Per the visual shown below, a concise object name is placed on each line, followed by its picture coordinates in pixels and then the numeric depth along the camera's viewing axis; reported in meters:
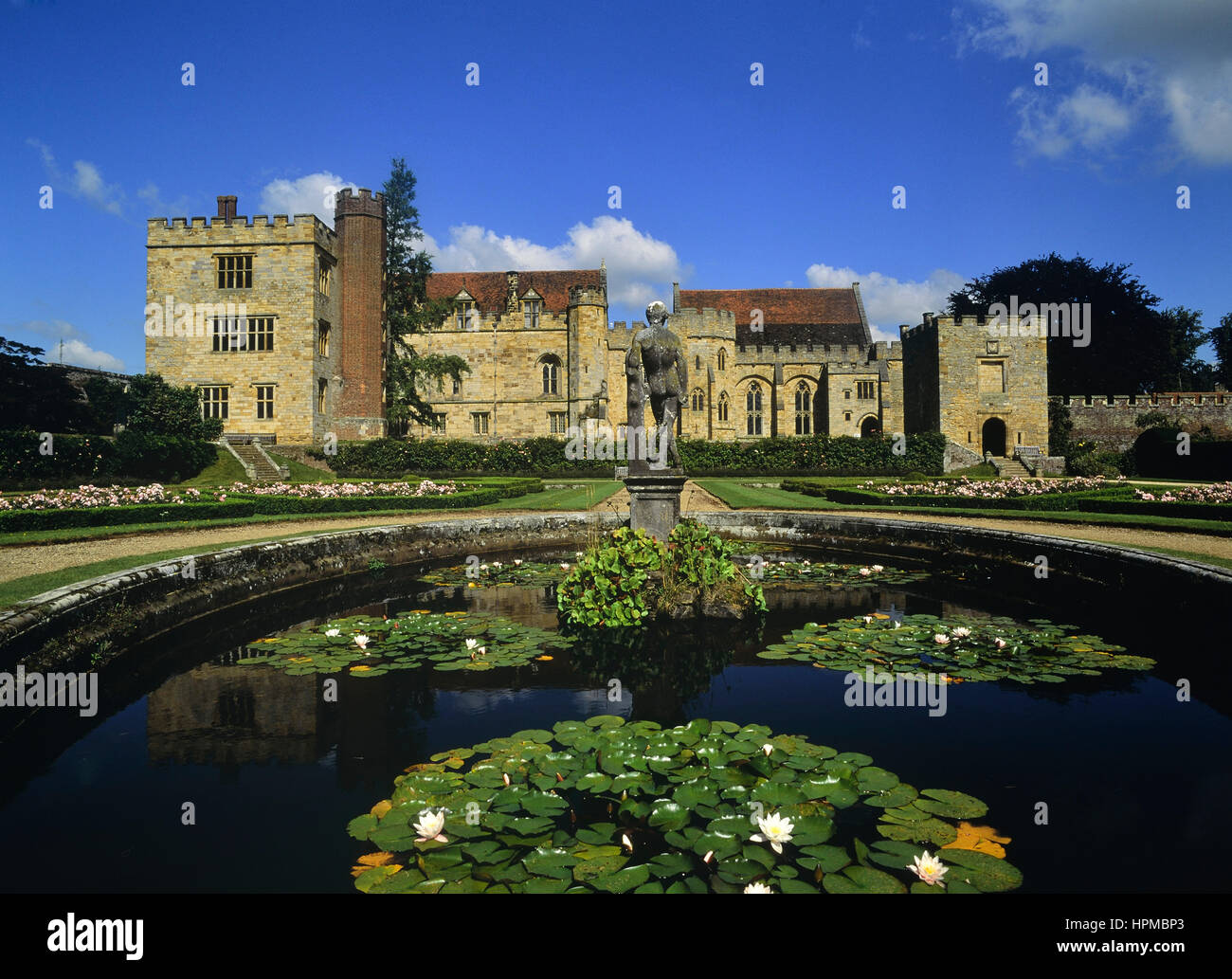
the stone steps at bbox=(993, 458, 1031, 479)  28.47
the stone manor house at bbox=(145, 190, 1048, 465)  28.72
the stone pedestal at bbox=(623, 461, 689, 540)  7.77
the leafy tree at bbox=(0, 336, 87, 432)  23.25
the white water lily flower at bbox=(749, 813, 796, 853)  2.84
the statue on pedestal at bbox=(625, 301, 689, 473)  7.90
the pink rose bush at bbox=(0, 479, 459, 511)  12.40
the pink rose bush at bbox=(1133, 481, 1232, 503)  13.61
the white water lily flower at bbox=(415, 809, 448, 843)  2.88
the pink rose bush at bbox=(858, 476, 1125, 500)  16.64
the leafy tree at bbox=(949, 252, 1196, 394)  40.84
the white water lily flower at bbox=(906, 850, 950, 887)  2.58
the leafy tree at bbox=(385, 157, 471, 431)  32.59
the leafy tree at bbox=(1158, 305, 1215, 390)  51.66
